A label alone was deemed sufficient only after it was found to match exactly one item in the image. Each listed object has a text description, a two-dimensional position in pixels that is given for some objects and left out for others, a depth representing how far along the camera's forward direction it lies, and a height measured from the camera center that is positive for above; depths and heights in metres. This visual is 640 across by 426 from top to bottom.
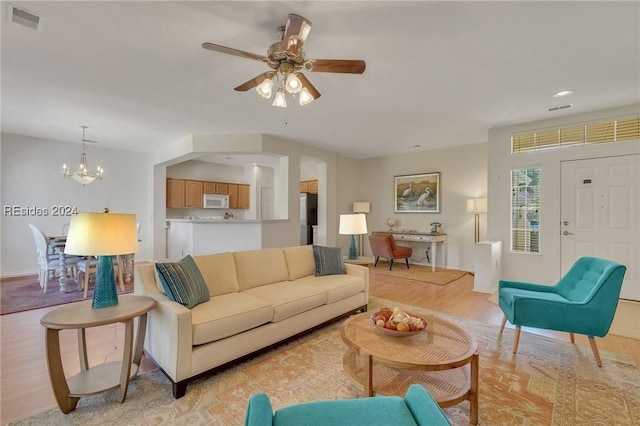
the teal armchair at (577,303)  2.28 -0.74
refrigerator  8.10 -0.08
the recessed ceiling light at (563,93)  3.36 +1.43
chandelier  5.08 +0.71
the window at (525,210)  4.55 +0.08
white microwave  7.71 +0.34
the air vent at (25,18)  2.00 +1.40
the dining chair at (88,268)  4.19 -0.82
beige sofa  1.97 -0.77
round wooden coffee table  1.67 -0.84
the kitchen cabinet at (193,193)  7.42 +0.54
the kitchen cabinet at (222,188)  8.00 +0.72
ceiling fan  1.96 +1.09
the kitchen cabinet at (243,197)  8.52 +0.51
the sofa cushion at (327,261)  3.50 -0.57
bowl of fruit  1.91 -0.74
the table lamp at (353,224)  4.11 -0.14
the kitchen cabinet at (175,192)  7.16 +0.54
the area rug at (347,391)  1.75 -1.22
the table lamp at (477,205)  5.55 +0.19
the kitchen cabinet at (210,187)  7.76 +0.72
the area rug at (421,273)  5.28 -1.16
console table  6.02 -0.52
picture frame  6.55 +0.51
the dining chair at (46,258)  4.32 -0.69
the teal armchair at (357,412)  0.96 -0.69
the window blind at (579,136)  3.89 +1.16
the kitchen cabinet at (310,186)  8.60 +0.85
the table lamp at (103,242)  1.88 -0.18
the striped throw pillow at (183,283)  2.21 -0.54
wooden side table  1.72 -0.88
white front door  3.88 +0.04
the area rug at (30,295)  3.71 -1.17
